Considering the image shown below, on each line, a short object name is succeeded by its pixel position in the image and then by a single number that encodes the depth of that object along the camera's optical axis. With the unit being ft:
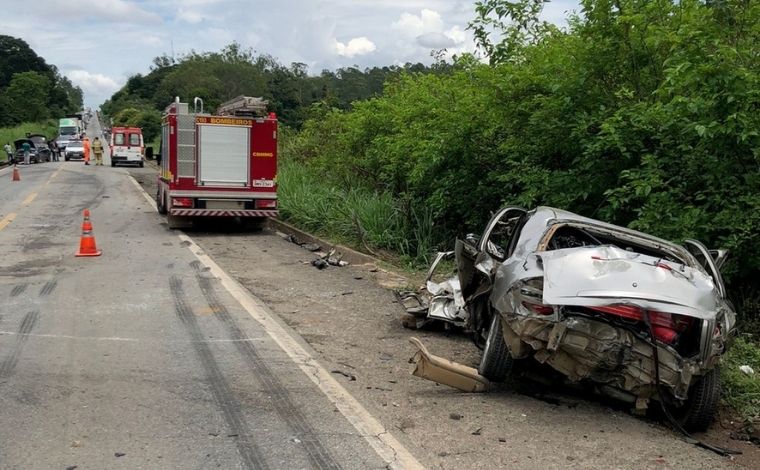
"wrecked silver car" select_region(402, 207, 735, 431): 15.20
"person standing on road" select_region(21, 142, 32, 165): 144.87
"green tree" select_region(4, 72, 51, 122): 310.24
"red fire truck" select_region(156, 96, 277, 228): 48.73
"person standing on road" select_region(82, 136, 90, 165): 154.08
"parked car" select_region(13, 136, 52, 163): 149.38
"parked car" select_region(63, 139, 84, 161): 180.34
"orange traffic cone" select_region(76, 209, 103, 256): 38.40
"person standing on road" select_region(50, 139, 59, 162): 179.04
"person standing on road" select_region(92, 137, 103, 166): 157.58
